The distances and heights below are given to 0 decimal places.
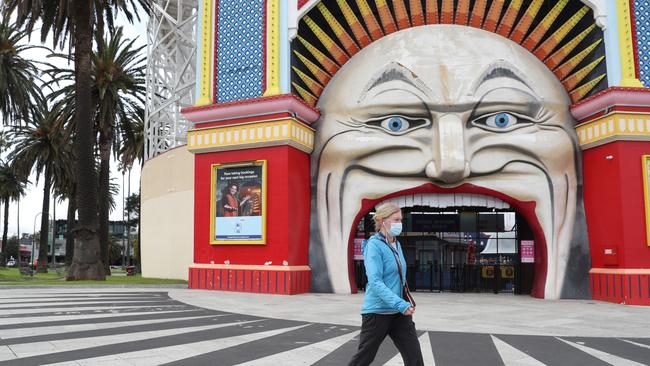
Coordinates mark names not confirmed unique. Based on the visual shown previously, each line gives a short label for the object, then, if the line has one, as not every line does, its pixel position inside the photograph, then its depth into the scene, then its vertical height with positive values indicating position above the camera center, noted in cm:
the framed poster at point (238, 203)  1755 +115
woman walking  476 -50
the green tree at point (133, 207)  10038 +569
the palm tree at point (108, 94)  3090 +821
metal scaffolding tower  2867 +920
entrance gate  2186 -37
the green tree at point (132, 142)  3405 +660
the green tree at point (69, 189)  3912 +400
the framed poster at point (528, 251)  1927 -40
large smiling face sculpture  1738 +319
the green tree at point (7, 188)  5409 +502
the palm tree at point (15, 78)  2948 +858
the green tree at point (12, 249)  11806 -182
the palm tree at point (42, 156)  3962 +621
